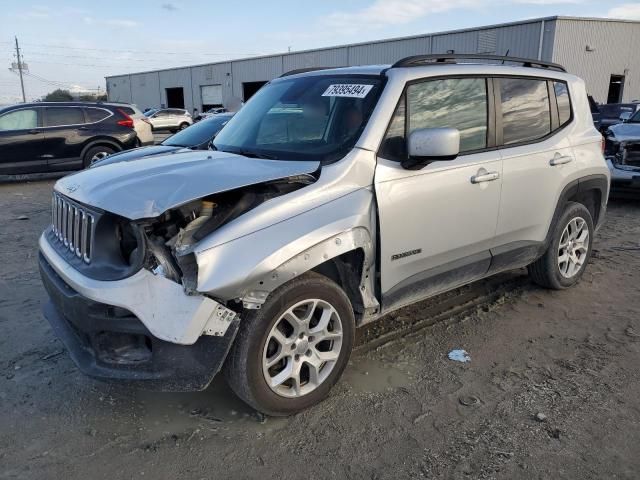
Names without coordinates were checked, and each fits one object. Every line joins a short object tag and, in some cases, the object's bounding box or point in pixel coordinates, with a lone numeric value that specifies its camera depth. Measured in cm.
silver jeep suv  262
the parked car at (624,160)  859
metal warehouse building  2747
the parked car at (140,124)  1250
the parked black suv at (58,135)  1116
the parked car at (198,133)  764
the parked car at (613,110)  1778
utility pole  6031
